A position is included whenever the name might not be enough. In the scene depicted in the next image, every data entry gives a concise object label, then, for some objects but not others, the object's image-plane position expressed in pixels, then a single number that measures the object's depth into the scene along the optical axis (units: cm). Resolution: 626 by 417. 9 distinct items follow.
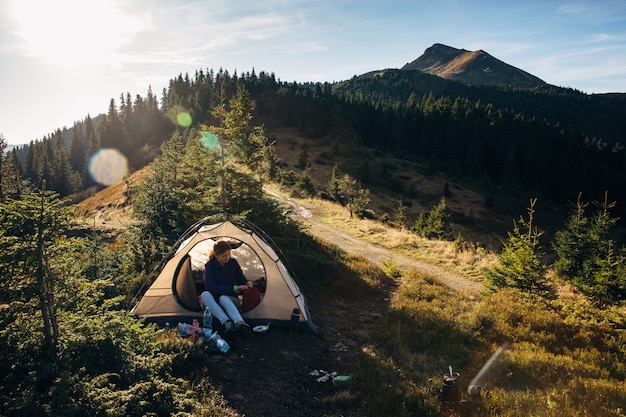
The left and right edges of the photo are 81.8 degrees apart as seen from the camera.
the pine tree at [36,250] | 496
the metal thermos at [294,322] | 845
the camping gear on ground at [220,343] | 719
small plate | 812
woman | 797
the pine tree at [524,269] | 1138
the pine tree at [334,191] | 3771
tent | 862
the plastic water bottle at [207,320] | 789
